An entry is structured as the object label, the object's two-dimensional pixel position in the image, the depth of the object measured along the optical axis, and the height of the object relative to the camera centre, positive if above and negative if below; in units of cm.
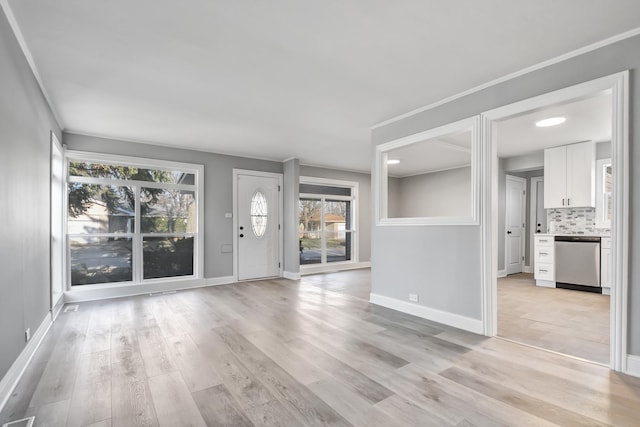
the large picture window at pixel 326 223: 724 -23
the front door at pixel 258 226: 612 -25
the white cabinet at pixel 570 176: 521 +66
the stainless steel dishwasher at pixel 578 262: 503 -82
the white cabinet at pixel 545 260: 546 -84
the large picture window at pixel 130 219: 470 -9
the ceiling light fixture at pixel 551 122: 406 +123
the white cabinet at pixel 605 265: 487 -82
